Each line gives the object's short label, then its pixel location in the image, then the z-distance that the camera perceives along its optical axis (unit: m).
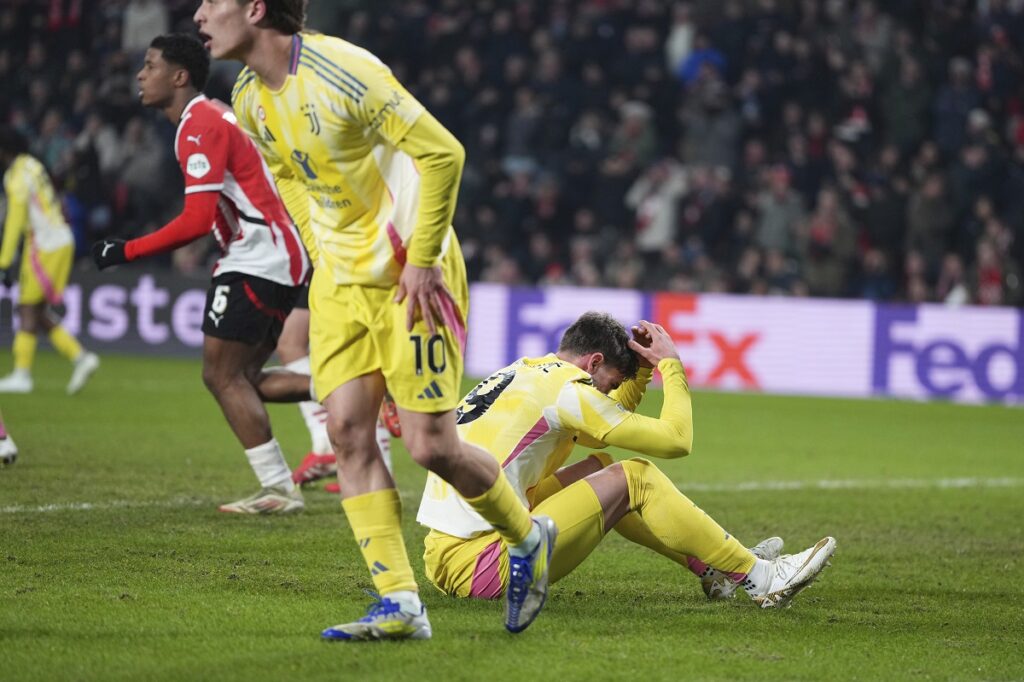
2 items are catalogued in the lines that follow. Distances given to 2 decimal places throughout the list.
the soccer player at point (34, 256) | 26.55
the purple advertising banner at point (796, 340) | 31.58
